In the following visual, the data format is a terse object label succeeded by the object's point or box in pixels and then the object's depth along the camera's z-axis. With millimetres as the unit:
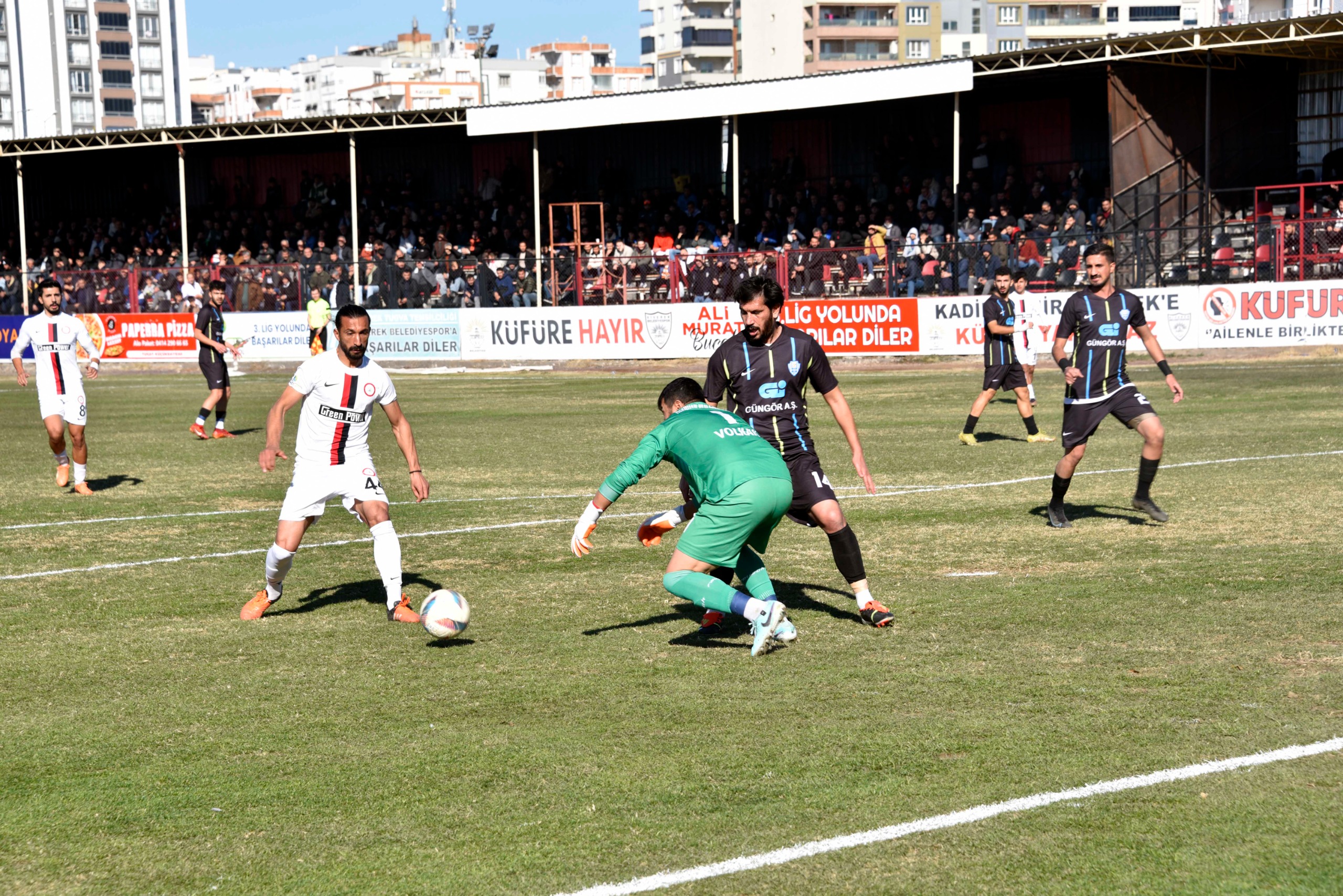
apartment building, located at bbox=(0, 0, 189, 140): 139750
